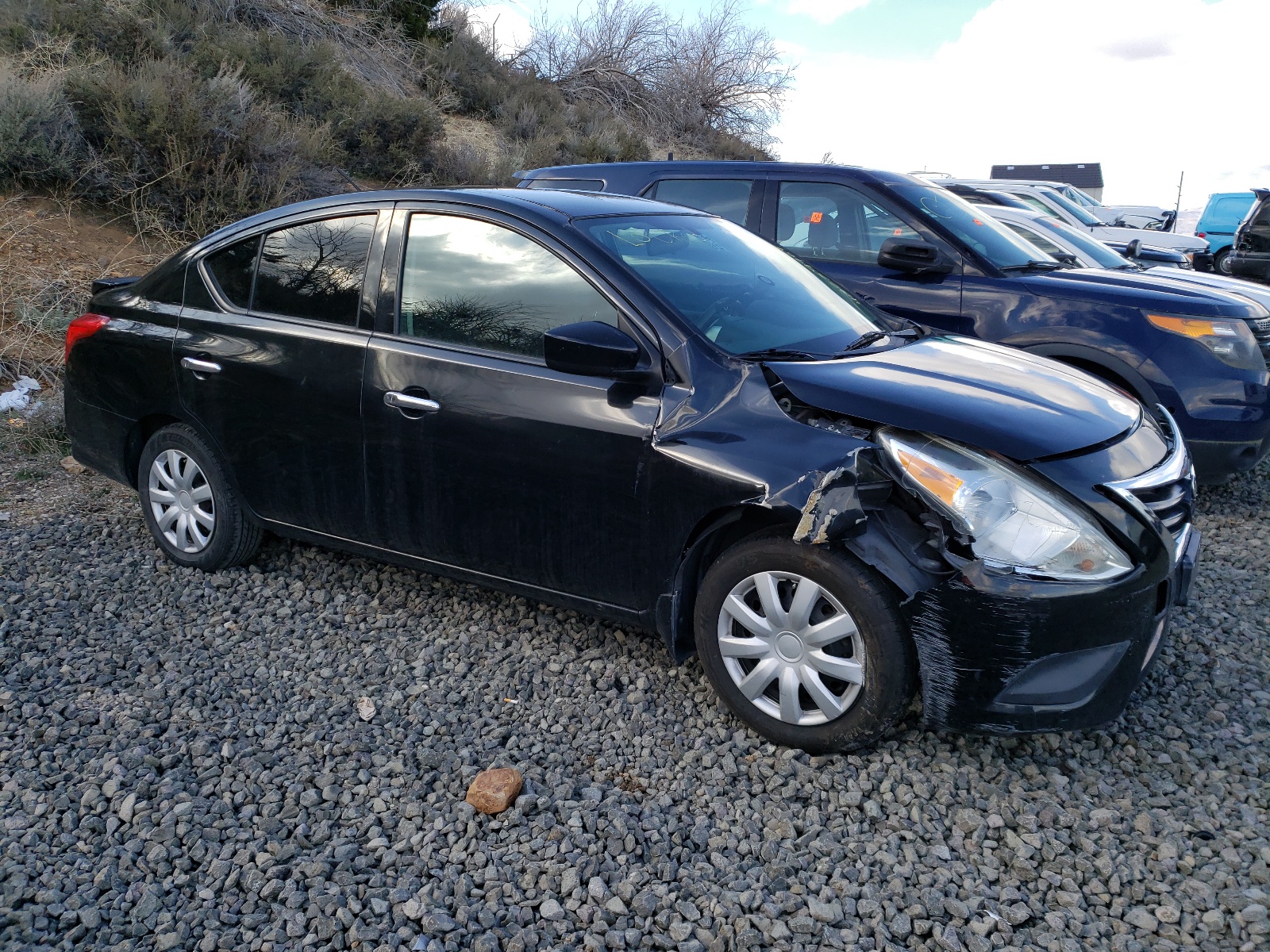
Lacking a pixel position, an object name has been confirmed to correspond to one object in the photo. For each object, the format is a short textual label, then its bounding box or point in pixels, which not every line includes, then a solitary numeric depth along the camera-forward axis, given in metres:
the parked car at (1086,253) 6.19
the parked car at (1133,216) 22.48
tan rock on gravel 2.94
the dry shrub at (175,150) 9.53
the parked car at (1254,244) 15.56
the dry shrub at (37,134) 8.94
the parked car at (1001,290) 5.35
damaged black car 2.92
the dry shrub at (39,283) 7.27
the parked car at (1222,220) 20.17
